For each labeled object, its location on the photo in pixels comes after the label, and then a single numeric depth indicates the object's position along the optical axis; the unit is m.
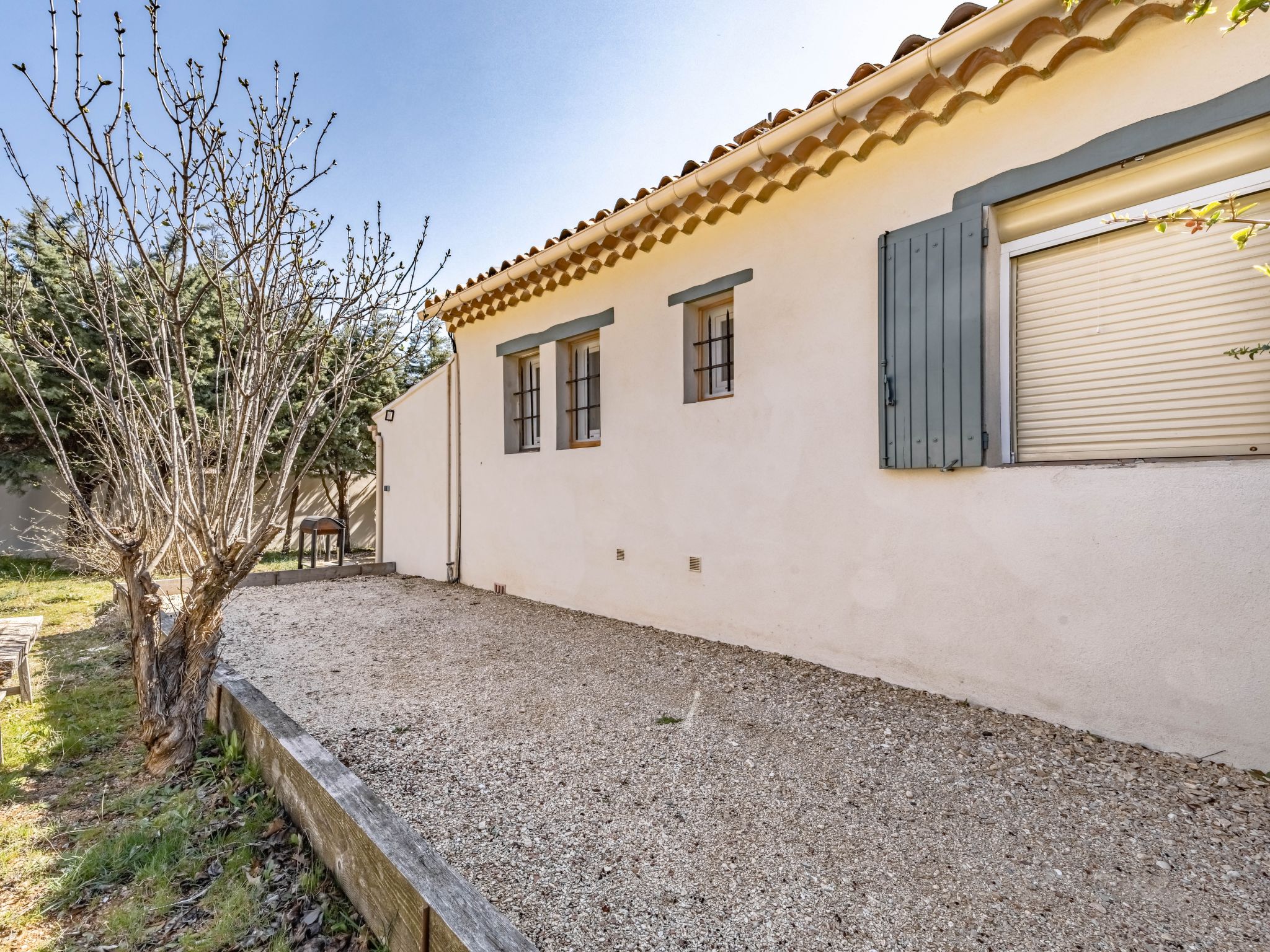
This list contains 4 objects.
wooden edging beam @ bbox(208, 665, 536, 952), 1.56
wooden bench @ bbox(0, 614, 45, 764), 3.45
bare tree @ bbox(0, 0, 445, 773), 2.56
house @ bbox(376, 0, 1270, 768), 2.80
